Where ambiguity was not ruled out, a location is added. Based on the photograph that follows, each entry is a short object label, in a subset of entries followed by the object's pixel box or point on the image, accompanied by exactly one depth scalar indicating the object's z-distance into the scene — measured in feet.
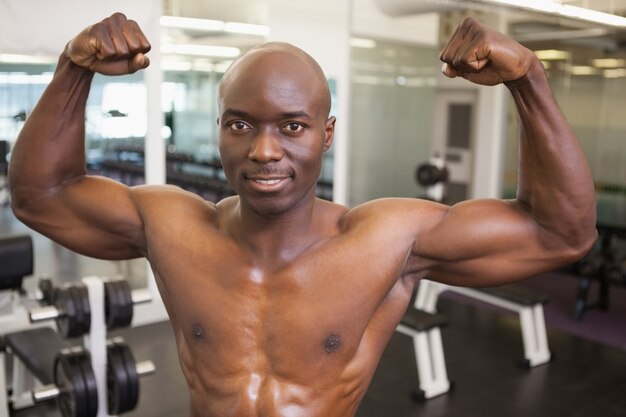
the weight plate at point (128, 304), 8.24
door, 23.16
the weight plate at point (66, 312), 7.93
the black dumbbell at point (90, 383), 7.65
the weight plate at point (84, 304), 8.03
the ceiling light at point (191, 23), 13.56
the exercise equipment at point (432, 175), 15.26
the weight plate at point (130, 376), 7.86
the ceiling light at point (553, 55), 20.04
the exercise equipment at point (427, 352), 10.90
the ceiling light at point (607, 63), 18.81
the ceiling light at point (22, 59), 11.37
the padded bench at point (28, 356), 9.45
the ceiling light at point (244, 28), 15.24
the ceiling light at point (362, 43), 17.60
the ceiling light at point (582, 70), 19.44
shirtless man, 3.04
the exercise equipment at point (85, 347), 7.80
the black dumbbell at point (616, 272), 14.17
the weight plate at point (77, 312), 7.97
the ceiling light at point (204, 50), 14.75
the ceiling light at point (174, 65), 13.53
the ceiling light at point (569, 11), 12.36
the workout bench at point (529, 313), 12.58
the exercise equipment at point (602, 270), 14.39
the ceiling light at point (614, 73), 18.75
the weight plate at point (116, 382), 7.82
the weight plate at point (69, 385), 7.60
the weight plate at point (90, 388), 7.64
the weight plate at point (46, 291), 8.78
